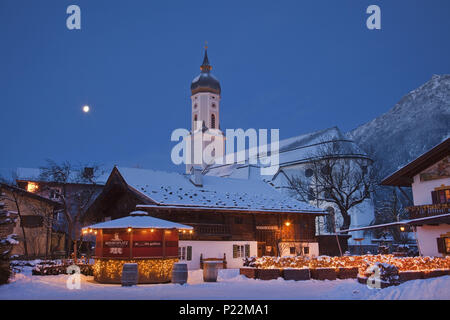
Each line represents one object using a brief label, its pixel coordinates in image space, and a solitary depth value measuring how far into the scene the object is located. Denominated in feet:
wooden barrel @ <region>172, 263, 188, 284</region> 62.13
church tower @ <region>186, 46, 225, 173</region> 252.21
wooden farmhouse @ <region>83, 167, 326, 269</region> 99.14
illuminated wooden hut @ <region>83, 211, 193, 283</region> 65.57
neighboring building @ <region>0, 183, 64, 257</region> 125.29
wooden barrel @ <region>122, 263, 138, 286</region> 60.18
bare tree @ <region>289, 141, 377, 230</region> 138.82
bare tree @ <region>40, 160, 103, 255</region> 138.62
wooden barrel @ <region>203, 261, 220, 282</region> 67.00
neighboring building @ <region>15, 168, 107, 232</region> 166.77
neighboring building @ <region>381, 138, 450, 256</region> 95.81
